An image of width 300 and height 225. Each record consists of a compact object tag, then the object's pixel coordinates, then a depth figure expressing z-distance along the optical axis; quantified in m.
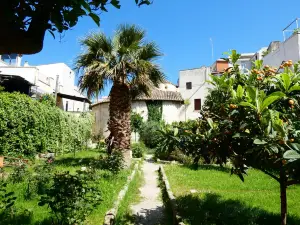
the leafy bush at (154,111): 26.56
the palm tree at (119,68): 10.66
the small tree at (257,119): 2.96
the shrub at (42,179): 6.54
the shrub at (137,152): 17.74
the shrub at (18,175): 7.24
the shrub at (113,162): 9.63
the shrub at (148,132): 23.07
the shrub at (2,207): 4.74
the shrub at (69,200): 4.00
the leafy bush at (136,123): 25.09
